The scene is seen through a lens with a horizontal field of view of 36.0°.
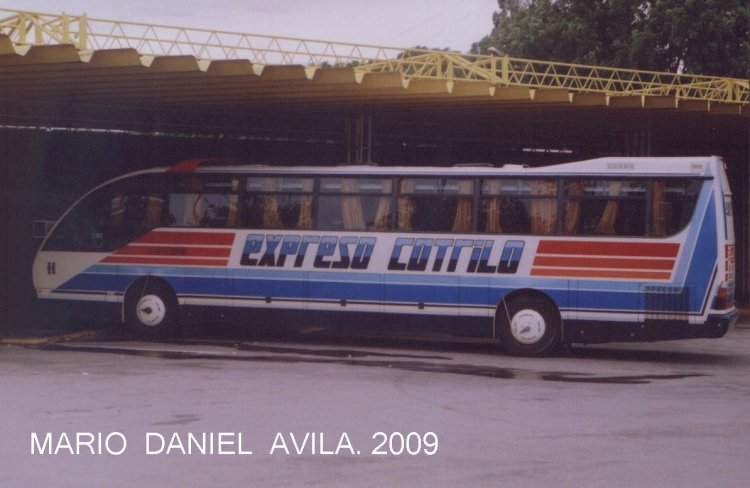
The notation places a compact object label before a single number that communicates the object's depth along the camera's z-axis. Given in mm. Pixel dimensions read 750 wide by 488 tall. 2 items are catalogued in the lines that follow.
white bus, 16562
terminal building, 19297
